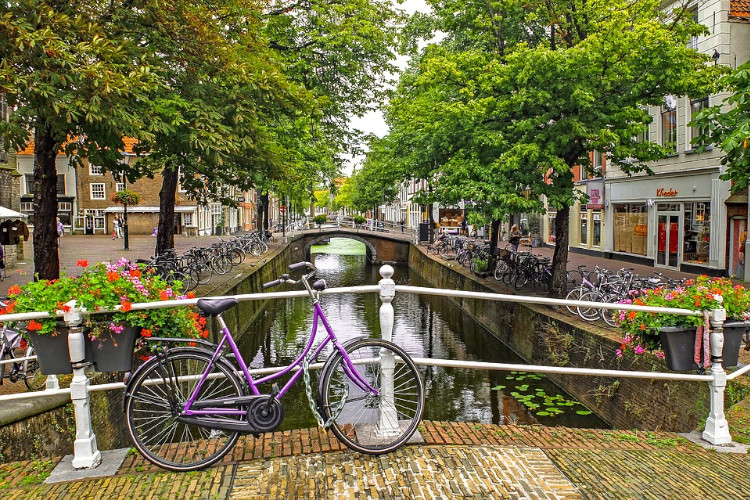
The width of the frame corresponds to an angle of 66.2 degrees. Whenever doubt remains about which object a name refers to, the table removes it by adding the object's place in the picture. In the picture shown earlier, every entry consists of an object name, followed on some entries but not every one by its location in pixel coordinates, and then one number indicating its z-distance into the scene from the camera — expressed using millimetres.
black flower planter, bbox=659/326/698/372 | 4477
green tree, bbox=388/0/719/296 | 12039
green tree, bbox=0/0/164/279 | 7121
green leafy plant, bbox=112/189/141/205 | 28828
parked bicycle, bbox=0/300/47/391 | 6406
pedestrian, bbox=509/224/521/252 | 26128
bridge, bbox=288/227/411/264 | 41812
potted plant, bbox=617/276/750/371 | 4465
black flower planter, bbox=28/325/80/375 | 3586
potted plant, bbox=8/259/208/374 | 3560
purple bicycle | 3508
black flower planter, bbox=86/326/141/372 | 3611
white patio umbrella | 14359
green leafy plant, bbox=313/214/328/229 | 51988
